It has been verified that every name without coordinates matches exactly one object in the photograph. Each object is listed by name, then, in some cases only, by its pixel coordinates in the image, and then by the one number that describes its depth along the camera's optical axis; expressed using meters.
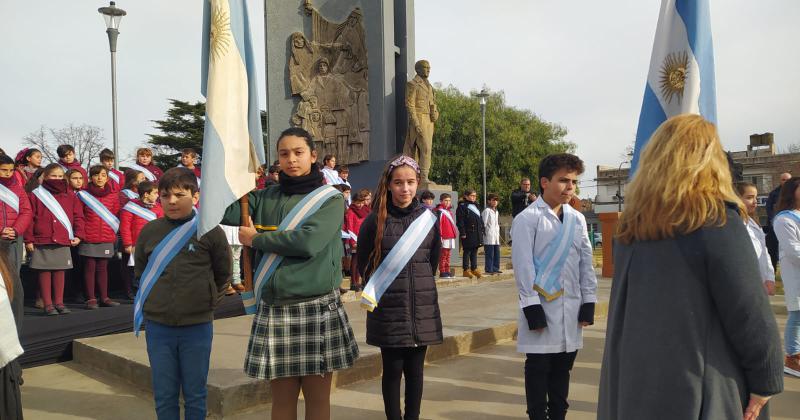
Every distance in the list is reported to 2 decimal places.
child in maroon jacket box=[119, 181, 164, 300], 7.81
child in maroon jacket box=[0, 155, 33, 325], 6.54
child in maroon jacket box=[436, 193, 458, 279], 11.53
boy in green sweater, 3.50
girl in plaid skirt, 3.13
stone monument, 13.98
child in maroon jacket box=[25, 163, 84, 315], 7.18
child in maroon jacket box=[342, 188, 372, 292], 9.91
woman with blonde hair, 1.89
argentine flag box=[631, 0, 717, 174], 3.32
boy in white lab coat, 3.63
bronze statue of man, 13.46
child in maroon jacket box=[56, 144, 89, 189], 8.48
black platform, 5.98
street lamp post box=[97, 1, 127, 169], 13.09
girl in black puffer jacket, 3.75
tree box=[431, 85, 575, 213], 38.81
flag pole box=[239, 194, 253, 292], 3.27
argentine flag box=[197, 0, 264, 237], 3.17
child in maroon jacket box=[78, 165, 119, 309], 7.77
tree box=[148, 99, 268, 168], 36.59
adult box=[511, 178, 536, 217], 12.28
